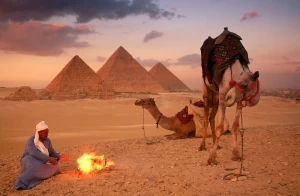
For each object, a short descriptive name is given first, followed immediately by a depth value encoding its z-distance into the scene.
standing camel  5.15
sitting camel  8.38
